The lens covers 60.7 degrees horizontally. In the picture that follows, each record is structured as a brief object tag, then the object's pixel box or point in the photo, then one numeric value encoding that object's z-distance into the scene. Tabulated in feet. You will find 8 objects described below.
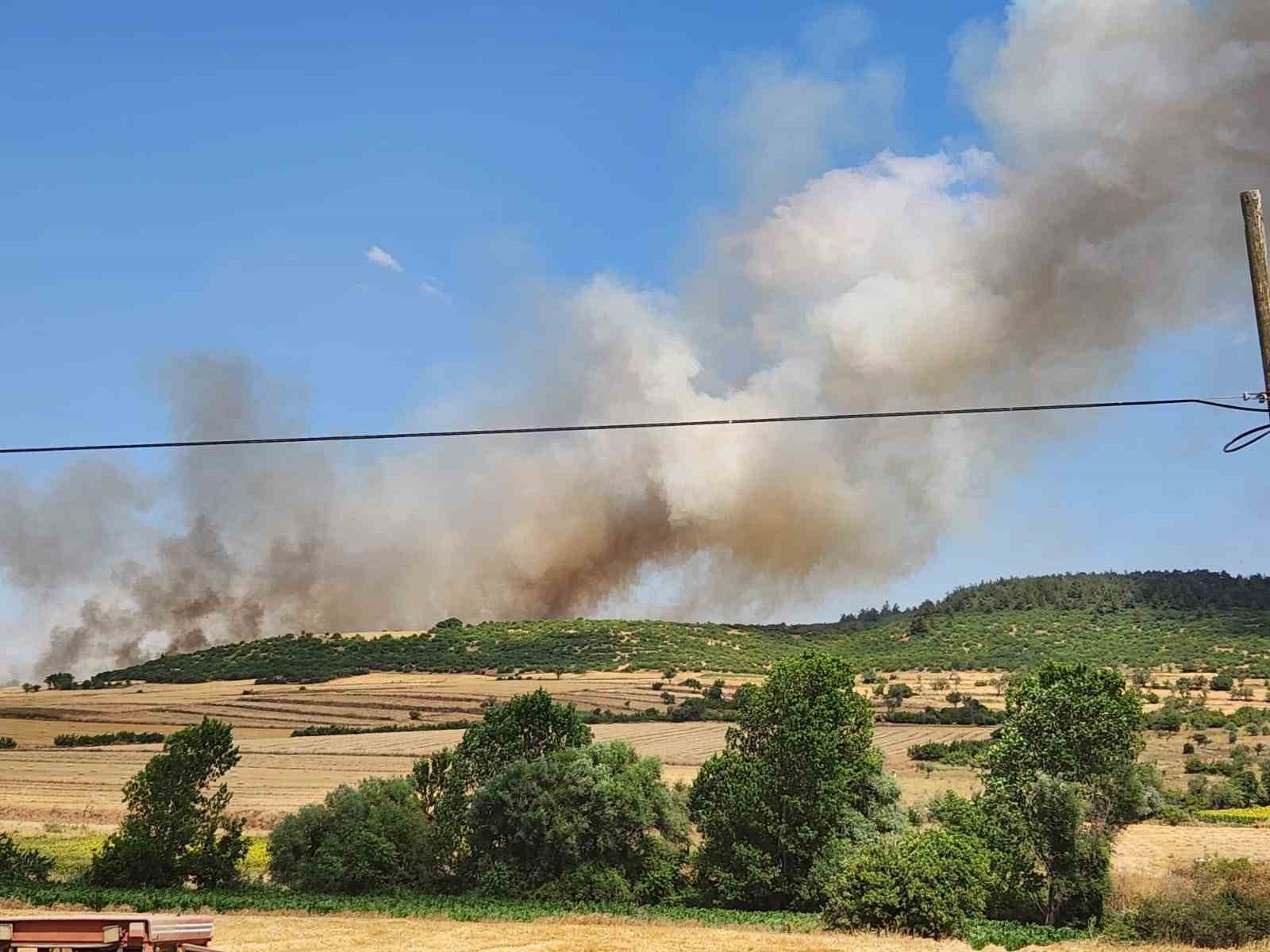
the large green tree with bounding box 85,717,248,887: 195.00
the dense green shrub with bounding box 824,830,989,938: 150.30
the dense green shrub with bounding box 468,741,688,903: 188.34
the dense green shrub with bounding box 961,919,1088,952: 144.46
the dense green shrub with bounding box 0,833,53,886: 192.95
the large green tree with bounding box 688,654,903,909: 185.47
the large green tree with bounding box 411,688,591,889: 204.33
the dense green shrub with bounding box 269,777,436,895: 190.70
